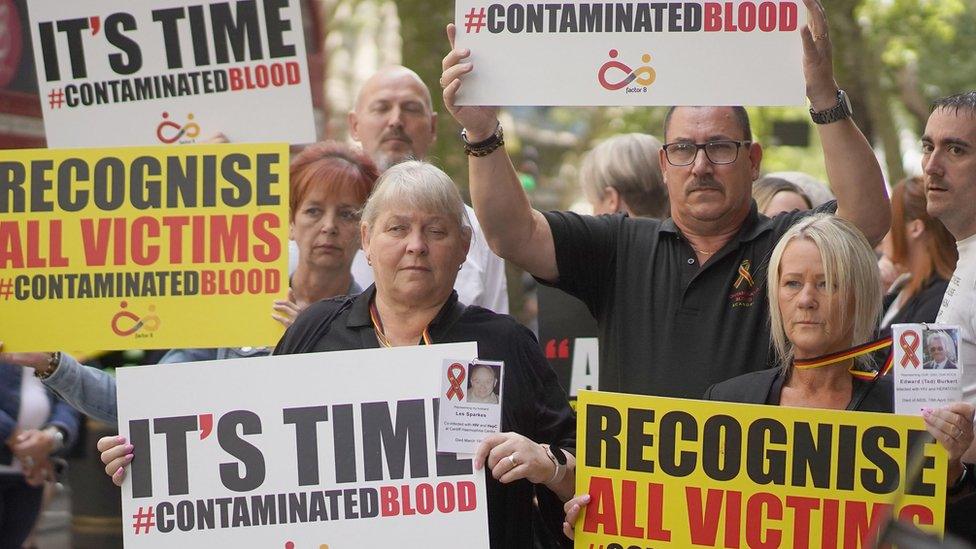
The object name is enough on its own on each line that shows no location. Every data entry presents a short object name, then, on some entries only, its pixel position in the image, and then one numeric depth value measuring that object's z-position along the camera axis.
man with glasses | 8.52
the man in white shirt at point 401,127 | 11.50
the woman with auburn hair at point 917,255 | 11.80
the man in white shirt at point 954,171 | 8.55
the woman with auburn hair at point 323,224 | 9.85
